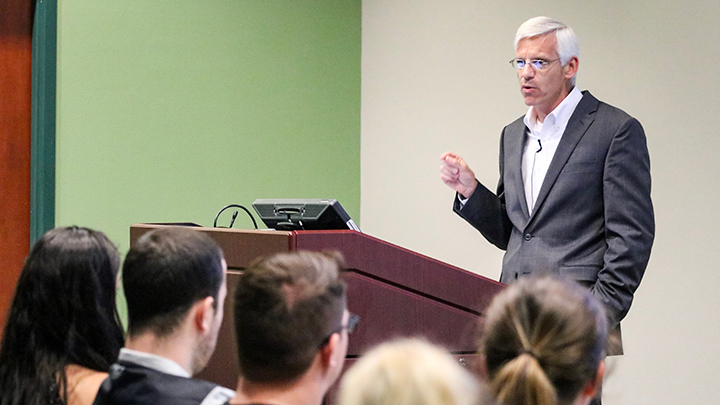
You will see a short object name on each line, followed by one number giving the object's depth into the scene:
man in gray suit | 5.28
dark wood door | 7.18
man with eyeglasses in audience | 4.30
